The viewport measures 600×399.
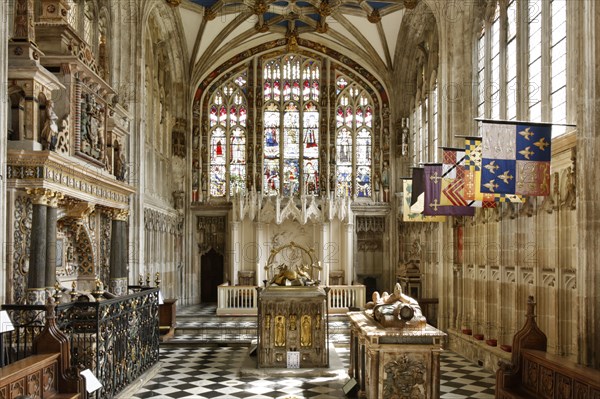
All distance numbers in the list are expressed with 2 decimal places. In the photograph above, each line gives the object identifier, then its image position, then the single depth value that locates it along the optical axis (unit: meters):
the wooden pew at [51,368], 6.82
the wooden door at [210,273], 25.94
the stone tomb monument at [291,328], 11.87
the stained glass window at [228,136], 25.88
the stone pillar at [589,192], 8.45
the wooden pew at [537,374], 6.71
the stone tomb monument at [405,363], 8.36
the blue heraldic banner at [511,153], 9.95
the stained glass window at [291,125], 25.83
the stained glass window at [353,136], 25.91
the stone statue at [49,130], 10.70
